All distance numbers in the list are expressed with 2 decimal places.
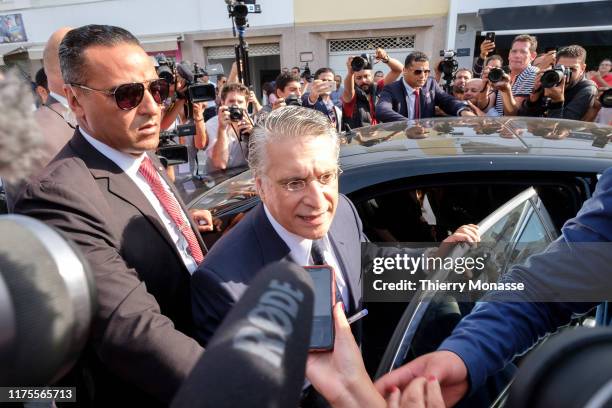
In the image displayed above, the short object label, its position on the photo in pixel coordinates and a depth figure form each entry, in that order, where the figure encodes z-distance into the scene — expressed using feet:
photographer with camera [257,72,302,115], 15.43
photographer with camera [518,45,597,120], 11.66
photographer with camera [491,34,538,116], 14.69
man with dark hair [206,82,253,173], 10.91
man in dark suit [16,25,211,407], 3.36
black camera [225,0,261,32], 14.29
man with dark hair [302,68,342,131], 13.85
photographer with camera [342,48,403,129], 14.30
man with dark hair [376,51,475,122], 13.00
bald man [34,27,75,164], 6.43
